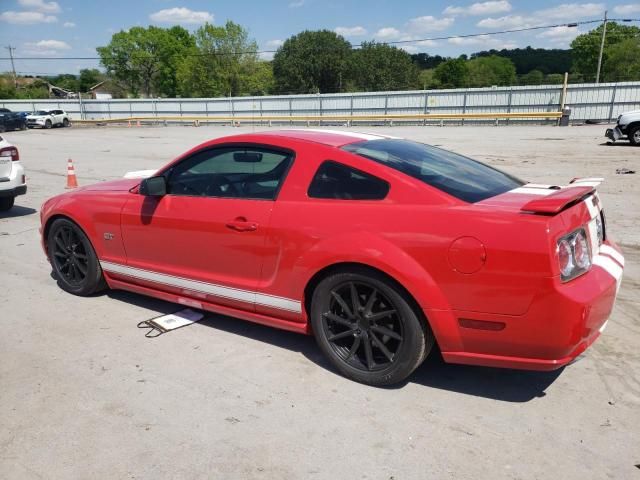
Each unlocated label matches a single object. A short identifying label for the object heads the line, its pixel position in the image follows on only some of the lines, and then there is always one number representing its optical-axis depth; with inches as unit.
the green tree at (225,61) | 3021.7
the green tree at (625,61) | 2615.7
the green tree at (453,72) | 4003.4
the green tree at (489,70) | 3922.2
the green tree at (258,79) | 3083.2
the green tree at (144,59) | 3533.5
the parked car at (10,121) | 1368.1
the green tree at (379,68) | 3385.8
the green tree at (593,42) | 3233.3
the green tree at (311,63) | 3284.9
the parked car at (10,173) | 314.8
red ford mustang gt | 106.4
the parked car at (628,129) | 656.4
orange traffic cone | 425.1
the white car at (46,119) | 1530.5
